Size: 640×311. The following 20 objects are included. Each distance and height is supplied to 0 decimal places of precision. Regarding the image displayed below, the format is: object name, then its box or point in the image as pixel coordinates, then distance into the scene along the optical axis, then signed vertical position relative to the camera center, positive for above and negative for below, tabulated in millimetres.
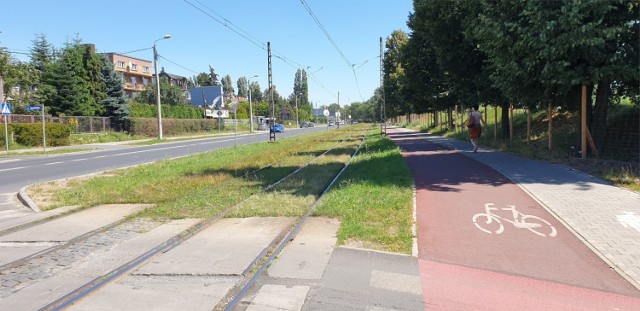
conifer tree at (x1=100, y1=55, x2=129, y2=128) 45531 +2750
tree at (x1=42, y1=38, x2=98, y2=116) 41306 +3006
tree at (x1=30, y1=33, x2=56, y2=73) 49406 +7336
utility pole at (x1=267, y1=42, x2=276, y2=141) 31625 +1989
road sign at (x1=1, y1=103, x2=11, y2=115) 25261 +906
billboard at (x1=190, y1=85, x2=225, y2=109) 98938 +5619
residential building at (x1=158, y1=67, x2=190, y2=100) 99206 +9731
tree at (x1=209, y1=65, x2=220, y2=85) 133512 +12832
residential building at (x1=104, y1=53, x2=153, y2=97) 79125 +9061
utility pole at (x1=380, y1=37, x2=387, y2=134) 34906 +2929
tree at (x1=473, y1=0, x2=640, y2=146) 10508 +1771
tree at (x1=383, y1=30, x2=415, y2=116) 51250 +5858
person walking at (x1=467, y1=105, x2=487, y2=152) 17100 -290
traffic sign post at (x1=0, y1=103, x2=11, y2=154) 25250 +909
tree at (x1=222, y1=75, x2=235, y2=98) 146500 +11829
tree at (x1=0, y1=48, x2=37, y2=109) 41594 +4134
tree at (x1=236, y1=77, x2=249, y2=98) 163625 +12290
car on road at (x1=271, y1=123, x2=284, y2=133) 64863 -1038
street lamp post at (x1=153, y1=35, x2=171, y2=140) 39531 +4905
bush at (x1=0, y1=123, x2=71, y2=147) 31205 -610
